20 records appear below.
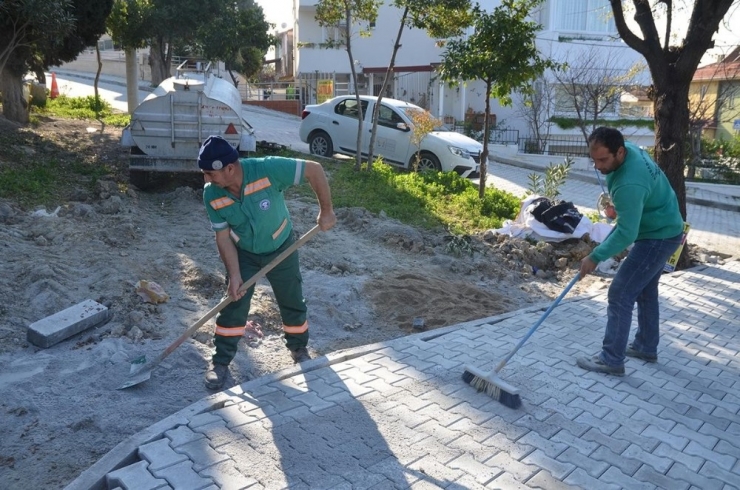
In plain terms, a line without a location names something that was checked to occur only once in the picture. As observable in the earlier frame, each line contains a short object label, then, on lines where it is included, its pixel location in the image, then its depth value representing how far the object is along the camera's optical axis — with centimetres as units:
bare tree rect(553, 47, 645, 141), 2061
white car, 1338
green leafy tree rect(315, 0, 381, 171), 1230
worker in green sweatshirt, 432
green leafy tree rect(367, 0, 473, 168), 1176
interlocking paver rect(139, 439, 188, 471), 339
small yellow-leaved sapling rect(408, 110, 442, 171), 1276
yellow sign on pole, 3000
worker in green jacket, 410
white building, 2455
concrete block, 469
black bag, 861
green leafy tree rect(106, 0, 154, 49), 1889
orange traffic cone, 2366
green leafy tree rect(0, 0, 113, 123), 1045
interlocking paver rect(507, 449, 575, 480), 347
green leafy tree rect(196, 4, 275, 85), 2844
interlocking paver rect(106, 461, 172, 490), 320
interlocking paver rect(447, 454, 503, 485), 339
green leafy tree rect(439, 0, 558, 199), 1009
